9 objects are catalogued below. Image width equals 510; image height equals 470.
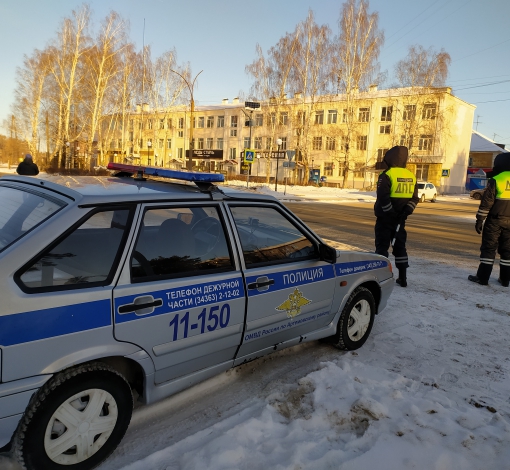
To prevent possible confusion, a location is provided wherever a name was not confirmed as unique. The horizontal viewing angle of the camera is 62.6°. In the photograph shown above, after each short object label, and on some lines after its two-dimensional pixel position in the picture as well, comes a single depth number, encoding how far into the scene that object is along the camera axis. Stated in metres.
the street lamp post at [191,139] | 27.64
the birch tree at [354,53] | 37.81
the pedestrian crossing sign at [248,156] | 25.02
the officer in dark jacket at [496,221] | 6.14
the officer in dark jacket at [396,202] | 6.06
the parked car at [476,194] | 38.16
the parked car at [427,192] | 31.02
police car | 1.98
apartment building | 41.59
